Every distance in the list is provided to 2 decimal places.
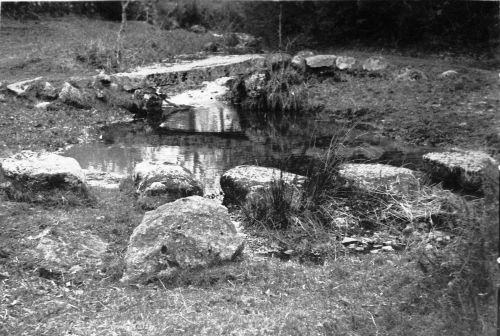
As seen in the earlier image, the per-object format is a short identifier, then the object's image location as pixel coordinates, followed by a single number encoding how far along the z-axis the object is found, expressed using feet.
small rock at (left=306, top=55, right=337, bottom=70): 45.78
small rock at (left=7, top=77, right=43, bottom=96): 37.63
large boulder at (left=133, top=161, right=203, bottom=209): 21.17
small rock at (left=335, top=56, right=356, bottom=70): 45.47
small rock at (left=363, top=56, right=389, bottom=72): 44.42
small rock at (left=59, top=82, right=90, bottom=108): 37.70
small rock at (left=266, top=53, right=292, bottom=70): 42.06
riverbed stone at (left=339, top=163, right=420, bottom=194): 21.21
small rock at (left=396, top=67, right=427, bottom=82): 41.75
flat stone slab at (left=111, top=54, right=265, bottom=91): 42.60
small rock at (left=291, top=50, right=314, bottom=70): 44.96
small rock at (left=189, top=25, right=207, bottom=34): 66.23
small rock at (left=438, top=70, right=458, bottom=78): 40.82
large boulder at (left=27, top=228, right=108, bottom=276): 15.65
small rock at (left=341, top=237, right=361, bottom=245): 18.57
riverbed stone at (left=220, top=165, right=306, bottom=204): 21.29
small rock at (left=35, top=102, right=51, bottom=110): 36.32
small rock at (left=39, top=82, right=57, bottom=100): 37.91
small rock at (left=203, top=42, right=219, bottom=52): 56.44
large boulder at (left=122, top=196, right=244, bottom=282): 15.34
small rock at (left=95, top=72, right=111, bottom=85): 41.04
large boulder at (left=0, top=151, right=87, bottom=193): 19.89
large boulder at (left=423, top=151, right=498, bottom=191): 22.02
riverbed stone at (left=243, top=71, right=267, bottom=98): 40.93
